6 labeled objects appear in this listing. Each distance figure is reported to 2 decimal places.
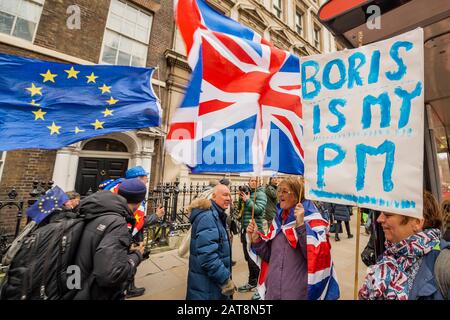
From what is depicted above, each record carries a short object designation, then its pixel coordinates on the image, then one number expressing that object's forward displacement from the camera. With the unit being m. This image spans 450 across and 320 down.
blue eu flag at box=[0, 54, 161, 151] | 2.54
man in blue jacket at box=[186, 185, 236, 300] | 2.01
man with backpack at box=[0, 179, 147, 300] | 1.37
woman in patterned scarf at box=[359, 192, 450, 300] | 1.06
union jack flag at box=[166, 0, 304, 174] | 2.00
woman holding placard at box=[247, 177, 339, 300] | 1.63
